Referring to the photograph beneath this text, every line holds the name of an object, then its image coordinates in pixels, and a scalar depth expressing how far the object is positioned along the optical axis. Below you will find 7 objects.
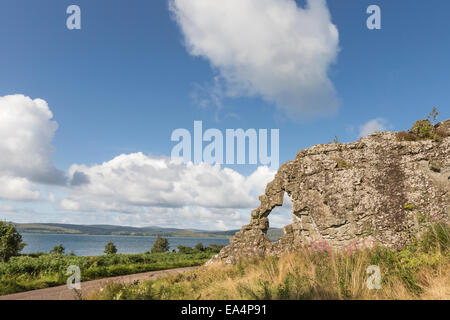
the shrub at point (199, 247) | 30.34
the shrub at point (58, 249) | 32.52
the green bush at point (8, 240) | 22.31
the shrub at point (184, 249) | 27.38
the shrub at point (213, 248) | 29.20
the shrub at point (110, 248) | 34.11
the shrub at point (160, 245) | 35.66
